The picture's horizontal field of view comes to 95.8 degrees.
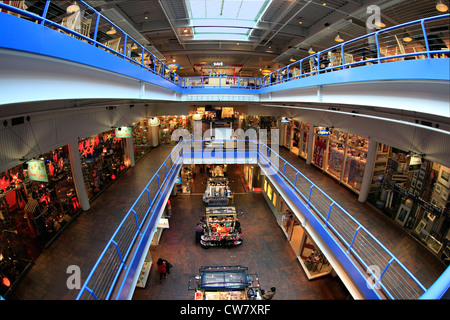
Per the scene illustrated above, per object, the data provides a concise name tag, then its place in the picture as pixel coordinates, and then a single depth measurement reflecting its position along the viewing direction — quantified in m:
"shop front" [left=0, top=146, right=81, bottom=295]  5.13
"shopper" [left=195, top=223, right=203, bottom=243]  9.97
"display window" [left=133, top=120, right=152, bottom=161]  12.44
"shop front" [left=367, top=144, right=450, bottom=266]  5.39
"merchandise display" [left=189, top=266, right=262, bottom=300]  6.99
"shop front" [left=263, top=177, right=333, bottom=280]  8.38
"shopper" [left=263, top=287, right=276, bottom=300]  7.14
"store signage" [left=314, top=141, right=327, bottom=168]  10.23
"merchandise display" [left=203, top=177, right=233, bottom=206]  11.93
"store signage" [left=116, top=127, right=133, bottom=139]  8.78
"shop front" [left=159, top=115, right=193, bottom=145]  16.36
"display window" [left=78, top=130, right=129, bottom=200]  7.88
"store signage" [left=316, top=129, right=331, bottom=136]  8.61
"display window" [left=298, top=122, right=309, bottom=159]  11.83
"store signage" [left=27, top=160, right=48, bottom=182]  5.16
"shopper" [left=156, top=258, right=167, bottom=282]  7.99
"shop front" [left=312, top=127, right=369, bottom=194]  8.12
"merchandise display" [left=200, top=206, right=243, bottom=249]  9.77
